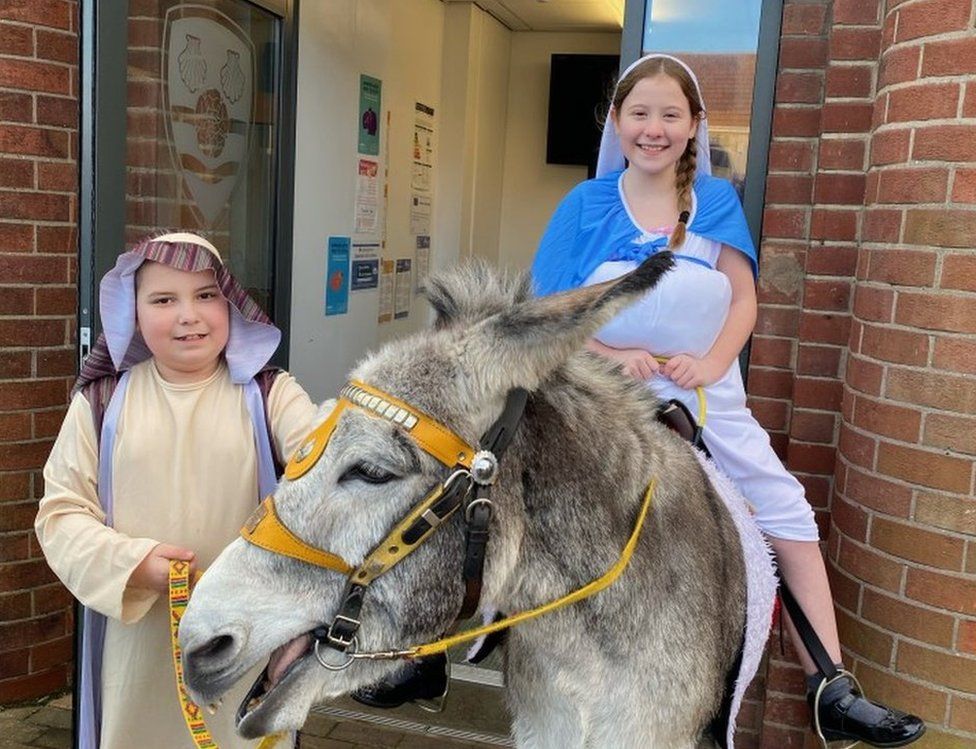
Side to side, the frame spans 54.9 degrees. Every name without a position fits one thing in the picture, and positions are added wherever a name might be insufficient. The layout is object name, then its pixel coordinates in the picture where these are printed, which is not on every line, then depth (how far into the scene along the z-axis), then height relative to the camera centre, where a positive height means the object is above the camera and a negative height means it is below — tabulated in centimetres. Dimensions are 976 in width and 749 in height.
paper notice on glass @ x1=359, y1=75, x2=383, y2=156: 602 +77
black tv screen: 818 +126
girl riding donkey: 242 -10
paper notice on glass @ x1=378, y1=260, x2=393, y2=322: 667 -40
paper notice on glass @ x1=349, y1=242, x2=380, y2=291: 619 -23
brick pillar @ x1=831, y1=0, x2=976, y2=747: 260 -33
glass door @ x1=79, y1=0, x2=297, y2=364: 326 +38
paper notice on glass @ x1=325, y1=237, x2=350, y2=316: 581 -29
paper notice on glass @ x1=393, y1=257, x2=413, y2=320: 693 -40
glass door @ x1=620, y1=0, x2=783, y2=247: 347 +72
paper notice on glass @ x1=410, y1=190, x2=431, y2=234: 714 +18
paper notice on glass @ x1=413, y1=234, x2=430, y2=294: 734 -15
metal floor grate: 412 -217
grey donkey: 157 -55
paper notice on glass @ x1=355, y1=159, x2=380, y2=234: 614 +24
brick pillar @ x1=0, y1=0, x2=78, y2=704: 362 -33
